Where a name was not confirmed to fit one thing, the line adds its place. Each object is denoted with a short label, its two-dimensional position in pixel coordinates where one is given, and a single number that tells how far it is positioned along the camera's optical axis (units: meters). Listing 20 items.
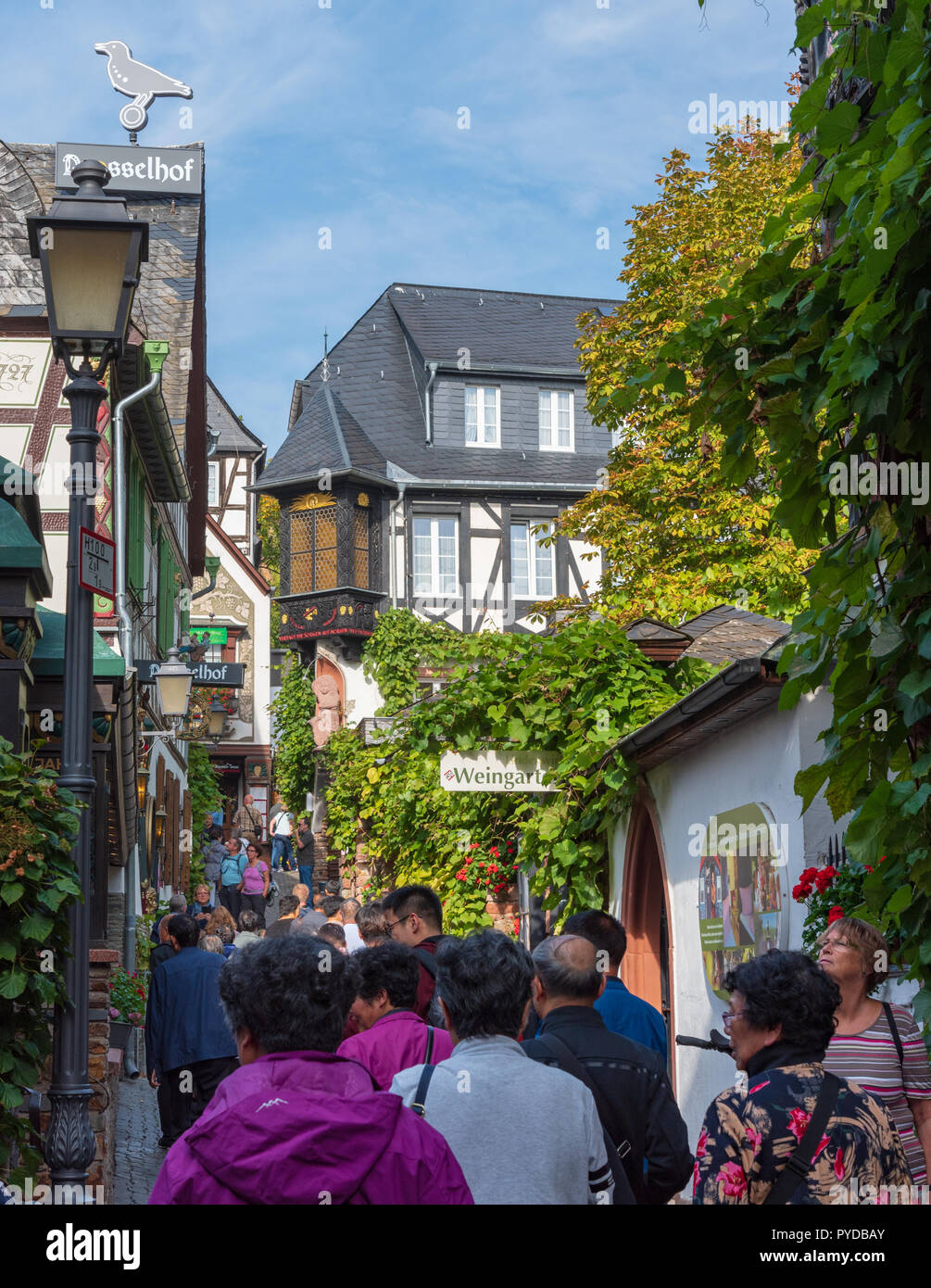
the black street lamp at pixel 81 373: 5.60
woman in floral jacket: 3.38
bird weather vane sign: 22.52
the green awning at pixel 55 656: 8.73
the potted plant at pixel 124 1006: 12.85
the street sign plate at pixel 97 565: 5.81
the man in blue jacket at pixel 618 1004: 5.55
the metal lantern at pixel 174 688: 15.90
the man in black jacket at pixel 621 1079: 4.29
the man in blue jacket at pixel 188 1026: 9.55
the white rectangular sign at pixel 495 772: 10.99
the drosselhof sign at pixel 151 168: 23.44
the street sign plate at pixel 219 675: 23.06
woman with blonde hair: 4.70
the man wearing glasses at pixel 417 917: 6.46
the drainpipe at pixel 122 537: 15.53
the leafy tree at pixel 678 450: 19.48
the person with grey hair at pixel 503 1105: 3.40
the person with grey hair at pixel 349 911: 16.41
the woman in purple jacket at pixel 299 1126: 2.64
